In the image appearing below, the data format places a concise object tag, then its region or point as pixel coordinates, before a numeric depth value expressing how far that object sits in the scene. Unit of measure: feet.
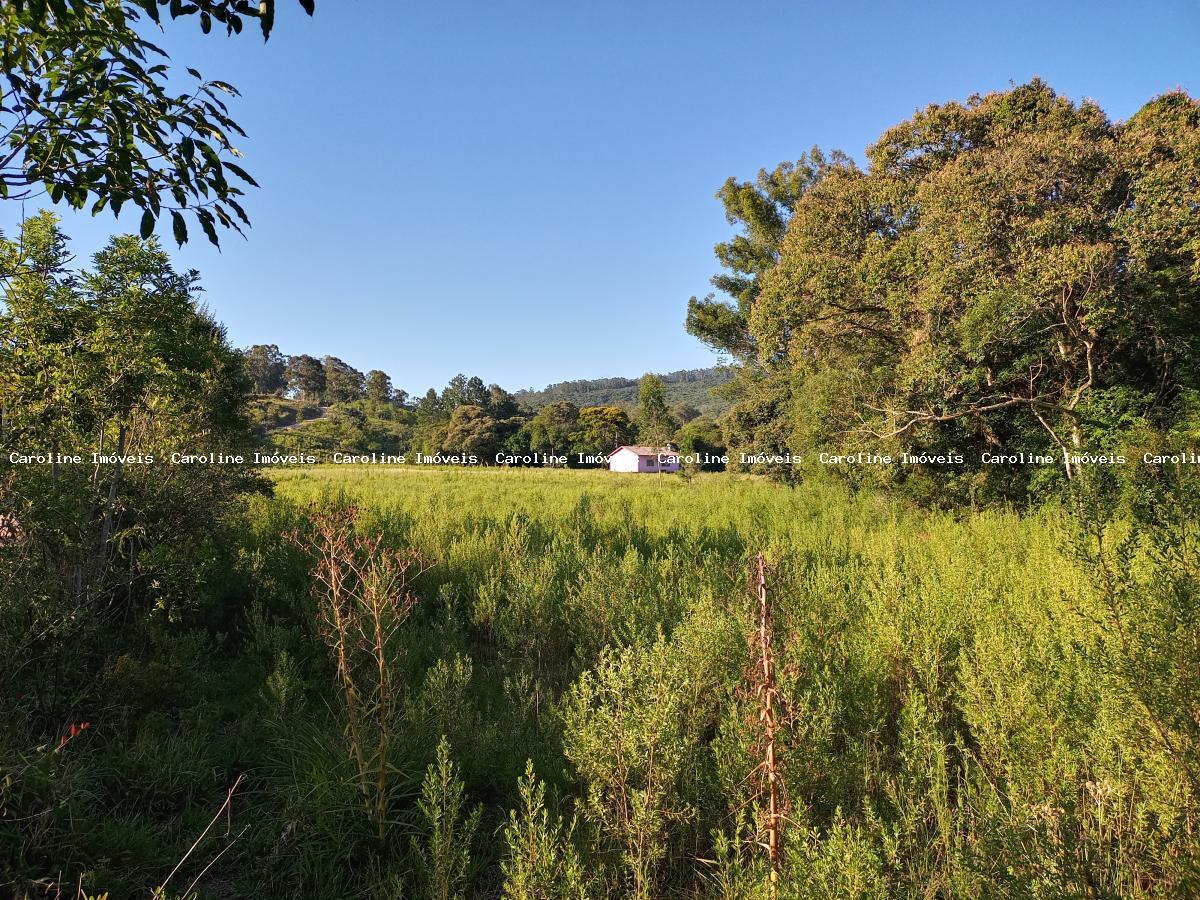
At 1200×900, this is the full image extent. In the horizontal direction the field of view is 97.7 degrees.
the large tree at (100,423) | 9.48
